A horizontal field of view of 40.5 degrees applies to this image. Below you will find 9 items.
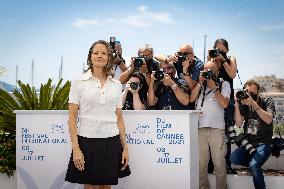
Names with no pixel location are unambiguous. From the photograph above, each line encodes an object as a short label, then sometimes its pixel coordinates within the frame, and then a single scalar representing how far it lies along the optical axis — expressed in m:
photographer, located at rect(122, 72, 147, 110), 4.69
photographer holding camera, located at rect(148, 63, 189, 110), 4.78
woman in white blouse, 3.20
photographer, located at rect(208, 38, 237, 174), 4.87
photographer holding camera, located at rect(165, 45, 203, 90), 4.94
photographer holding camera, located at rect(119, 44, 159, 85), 4.90
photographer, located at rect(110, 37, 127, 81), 5.32
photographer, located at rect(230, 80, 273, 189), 4.70
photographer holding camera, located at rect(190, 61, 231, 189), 4.73
